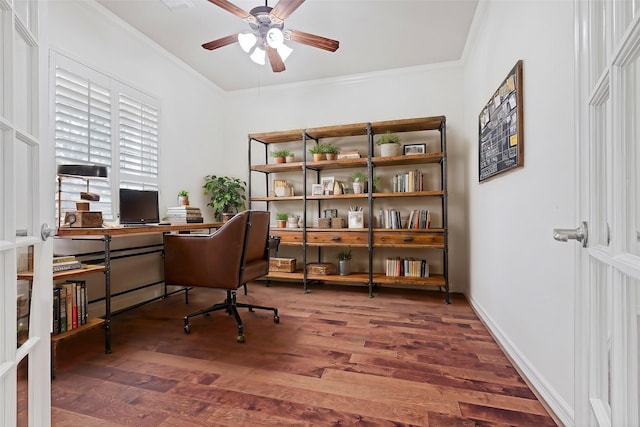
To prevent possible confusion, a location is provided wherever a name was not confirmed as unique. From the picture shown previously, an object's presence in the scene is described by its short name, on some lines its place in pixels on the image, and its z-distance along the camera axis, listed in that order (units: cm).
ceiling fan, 198
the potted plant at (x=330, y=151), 350
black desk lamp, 203
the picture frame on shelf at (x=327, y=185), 359
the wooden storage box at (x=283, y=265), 358
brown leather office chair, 213
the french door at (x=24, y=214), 67
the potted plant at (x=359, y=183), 343
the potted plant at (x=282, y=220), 369
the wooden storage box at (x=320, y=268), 344
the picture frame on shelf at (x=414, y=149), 334
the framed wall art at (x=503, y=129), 167
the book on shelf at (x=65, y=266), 177
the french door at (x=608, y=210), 48
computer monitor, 258
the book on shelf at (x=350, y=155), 344
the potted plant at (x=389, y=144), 328
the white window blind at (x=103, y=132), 226
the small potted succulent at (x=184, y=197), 319
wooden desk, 182
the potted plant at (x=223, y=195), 369
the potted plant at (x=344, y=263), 345
